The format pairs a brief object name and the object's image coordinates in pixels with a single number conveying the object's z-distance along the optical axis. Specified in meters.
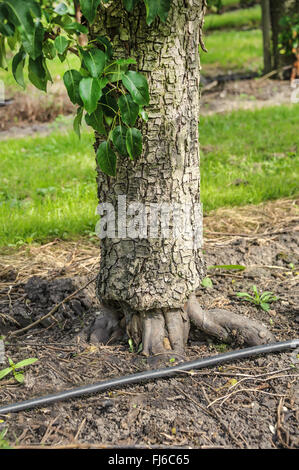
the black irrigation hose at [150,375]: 1.99
